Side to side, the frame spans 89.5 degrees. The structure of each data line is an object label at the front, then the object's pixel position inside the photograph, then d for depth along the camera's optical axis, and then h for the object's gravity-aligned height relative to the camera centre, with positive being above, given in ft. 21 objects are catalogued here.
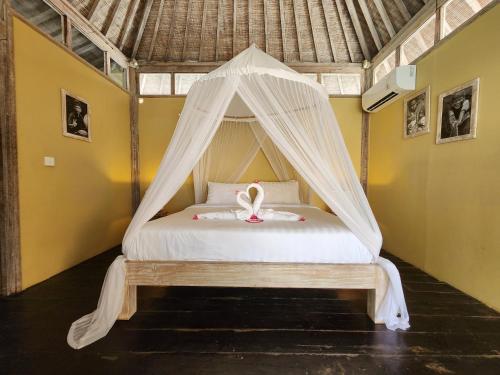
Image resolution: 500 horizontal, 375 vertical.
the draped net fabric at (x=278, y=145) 5.95 +0.82
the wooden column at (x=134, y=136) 13.67 +2.20
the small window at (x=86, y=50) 10.00 +5.34
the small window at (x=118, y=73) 12.46 +5.26
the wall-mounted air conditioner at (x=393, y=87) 9.75 +3.82
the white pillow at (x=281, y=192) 11.95 -0.70
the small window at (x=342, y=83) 13.84 +5.28
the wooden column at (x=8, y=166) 7.02 +0.24
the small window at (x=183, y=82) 14.00 +5.27
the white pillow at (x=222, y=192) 12.07 -0.74
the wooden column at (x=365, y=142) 13.62 +2.02
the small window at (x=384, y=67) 11.84 +5.58
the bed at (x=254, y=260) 6.00 -2.01
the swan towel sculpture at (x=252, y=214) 7.57 -1.13
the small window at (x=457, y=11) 7.29 +5.21
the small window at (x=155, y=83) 13.98 +5.16
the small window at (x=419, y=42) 9.25 +5.45
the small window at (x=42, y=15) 7.73 +5.25
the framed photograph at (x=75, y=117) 9.01 +2.23
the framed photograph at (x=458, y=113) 7.08 +2.04
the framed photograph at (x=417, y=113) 9.02 +2.55
